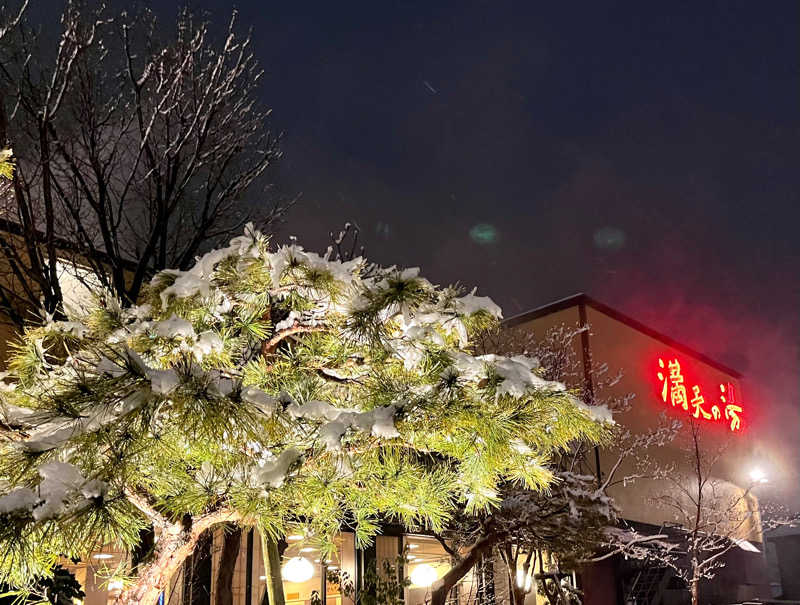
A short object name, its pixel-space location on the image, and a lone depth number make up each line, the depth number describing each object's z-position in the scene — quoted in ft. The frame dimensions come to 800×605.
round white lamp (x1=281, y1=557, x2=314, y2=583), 25.59
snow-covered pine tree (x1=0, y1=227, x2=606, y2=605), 6.93
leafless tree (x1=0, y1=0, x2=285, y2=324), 20.77
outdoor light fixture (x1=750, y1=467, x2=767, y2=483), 40.79
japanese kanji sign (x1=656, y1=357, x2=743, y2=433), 57.41
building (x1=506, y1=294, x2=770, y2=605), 49.78
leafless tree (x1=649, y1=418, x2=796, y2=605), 53.93
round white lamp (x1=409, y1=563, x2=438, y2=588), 30.56
